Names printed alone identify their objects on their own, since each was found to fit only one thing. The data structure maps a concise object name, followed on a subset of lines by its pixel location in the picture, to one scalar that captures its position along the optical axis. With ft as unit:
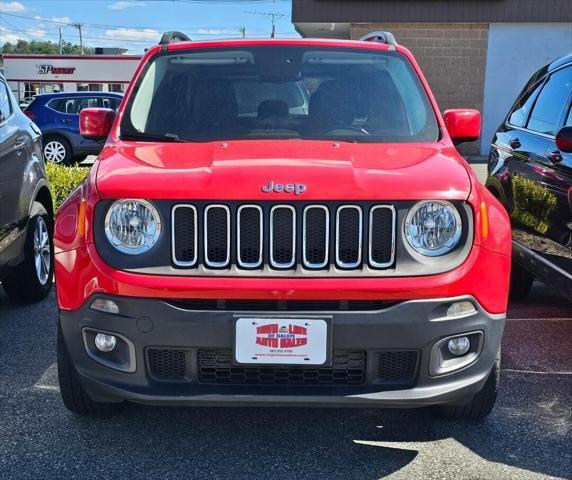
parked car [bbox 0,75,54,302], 15.97
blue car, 53.88
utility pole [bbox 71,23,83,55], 300.40
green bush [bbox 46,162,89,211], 28.64
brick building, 66.18
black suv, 13.85
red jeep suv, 9.26
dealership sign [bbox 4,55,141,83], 100.89
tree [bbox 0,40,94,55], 363.13
